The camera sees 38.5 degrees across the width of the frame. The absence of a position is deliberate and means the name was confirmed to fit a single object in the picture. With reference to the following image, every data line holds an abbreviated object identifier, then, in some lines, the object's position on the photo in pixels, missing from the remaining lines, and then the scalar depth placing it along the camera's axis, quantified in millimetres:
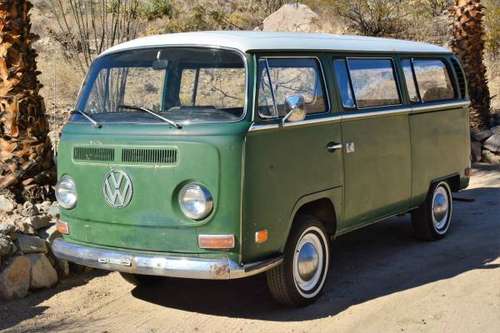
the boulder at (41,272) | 6133
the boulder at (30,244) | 6160
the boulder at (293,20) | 20359
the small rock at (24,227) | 6402
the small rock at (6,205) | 7030
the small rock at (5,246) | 5953
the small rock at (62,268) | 6438
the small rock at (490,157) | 13203
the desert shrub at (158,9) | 22234
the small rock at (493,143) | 13219
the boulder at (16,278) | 5898
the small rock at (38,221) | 6521
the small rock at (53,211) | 6801
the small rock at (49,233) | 6395
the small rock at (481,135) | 13469
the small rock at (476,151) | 13297
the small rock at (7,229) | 6104
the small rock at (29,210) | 6816
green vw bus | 4918
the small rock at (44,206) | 6982
